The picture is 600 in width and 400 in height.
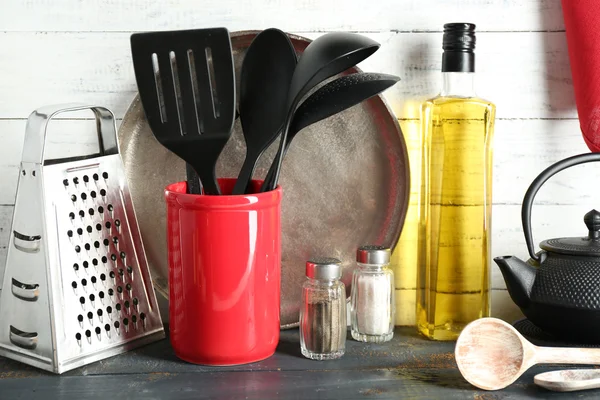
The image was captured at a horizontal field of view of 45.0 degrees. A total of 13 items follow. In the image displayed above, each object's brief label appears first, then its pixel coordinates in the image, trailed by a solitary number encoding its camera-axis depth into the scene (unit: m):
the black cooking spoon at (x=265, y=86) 0.94
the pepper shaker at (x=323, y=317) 0.92
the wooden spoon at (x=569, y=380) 0.81
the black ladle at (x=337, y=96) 0.89
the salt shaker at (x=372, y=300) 0.98
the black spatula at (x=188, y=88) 0.87
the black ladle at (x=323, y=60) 0.86
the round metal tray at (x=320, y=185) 1.03
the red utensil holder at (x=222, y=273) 0.87
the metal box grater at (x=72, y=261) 0.86
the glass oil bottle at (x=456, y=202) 0.98
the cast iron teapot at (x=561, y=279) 0.89
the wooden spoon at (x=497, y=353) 0.84
